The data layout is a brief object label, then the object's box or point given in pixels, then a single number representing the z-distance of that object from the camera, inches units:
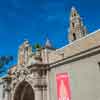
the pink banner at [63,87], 582.8
